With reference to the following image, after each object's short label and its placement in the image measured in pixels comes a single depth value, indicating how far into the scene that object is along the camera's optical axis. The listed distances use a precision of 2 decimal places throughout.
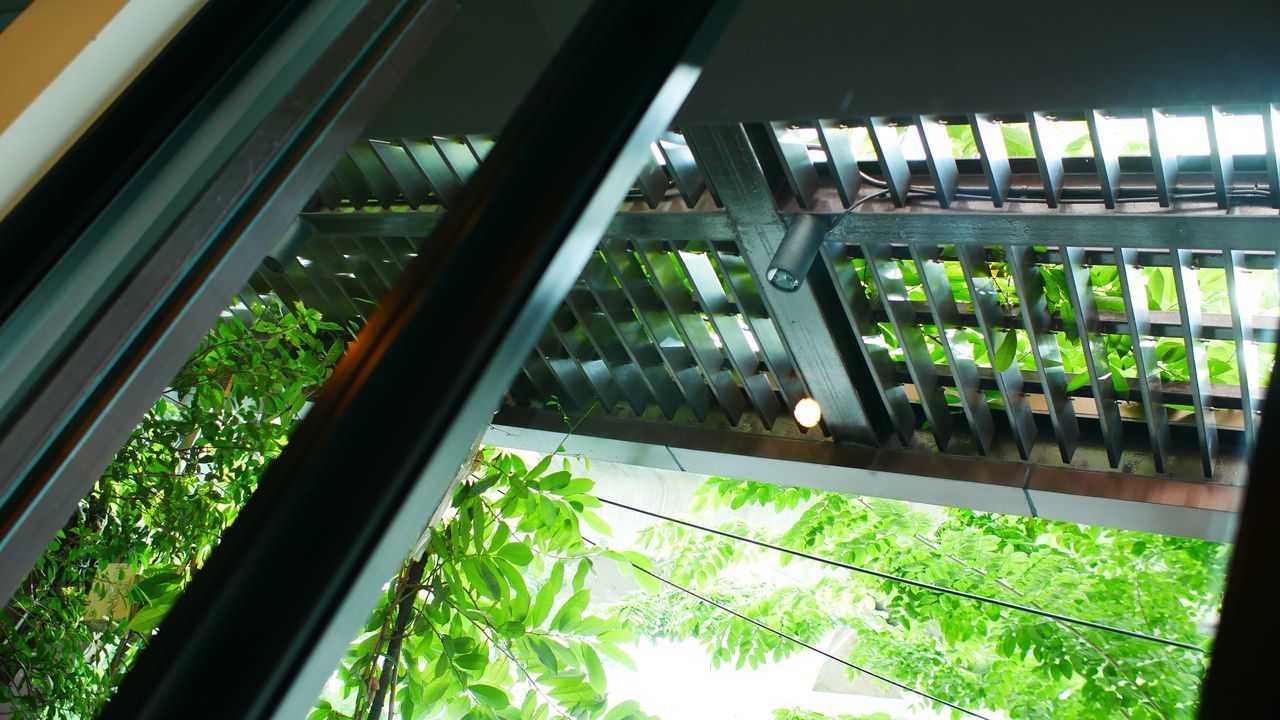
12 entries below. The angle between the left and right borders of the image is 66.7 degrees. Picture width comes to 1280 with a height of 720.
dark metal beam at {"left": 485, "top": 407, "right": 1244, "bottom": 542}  2.21
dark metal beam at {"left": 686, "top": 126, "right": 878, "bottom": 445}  1.96
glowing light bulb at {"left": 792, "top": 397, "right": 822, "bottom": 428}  2.55
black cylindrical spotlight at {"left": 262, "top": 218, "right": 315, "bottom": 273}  1.05
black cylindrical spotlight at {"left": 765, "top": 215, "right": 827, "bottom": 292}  1.91
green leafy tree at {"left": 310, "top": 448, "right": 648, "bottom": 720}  1.56
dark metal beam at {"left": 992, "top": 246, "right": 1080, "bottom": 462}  1.95
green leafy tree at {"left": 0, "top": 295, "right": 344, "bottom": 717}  1.37
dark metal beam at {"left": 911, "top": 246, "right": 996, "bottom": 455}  2.10
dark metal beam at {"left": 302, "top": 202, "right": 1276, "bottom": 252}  1.54
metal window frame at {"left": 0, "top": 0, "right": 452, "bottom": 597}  0.71
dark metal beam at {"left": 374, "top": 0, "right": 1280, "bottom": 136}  0.91
